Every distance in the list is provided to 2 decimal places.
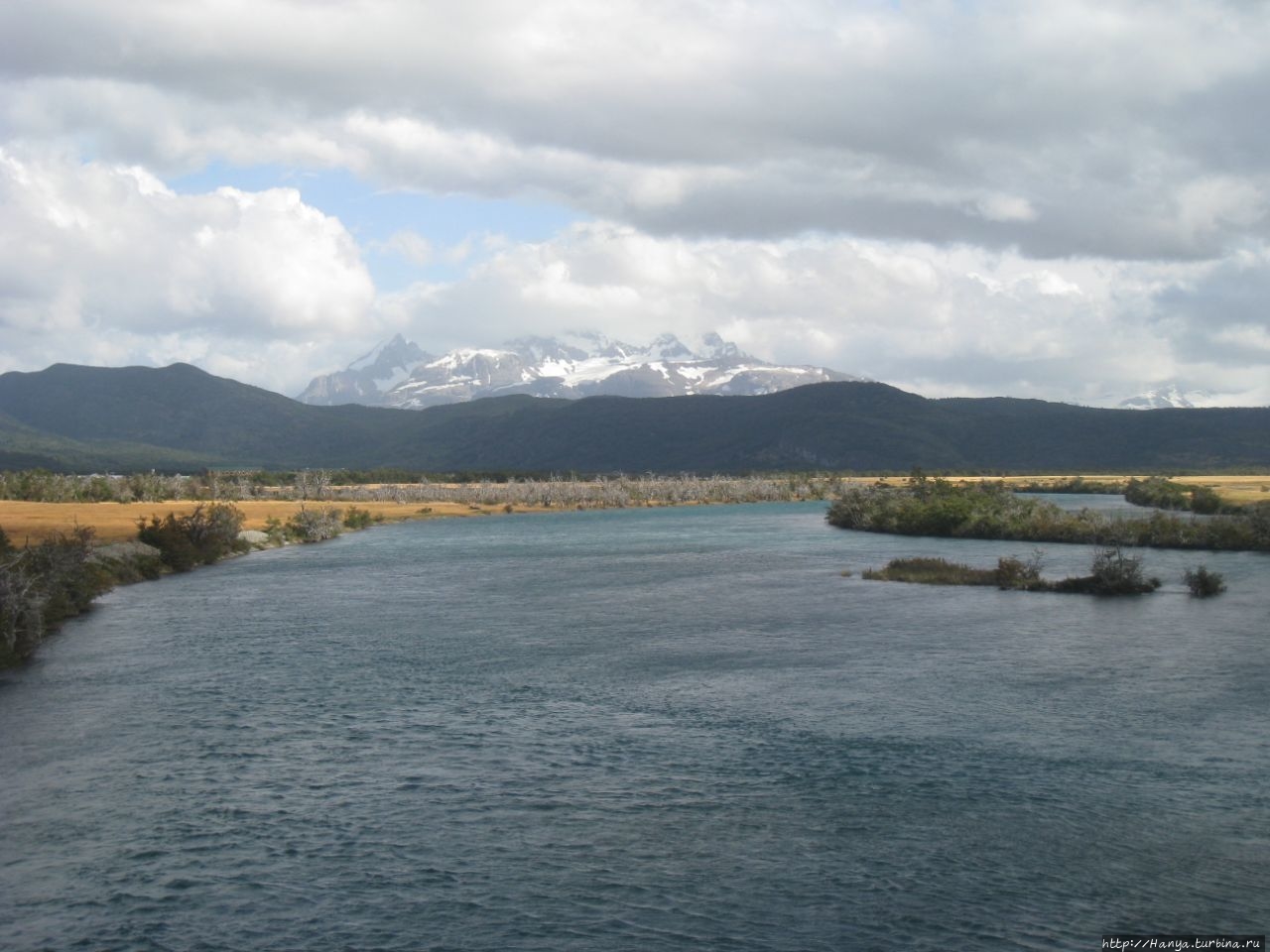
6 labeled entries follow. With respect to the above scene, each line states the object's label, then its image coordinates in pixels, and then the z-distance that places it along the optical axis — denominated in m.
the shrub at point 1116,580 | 63.75
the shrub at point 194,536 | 88.69
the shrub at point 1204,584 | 61.47
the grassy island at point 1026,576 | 64.00
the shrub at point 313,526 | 125.12
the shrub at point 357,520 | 148.62
